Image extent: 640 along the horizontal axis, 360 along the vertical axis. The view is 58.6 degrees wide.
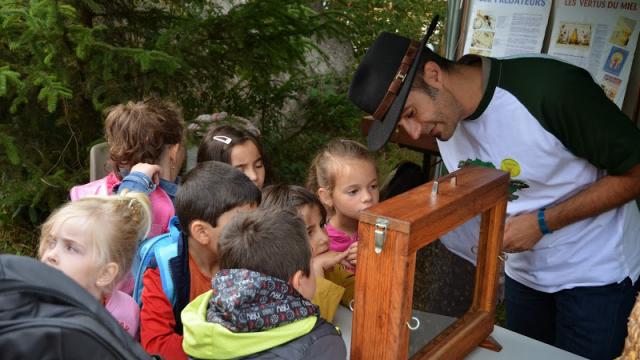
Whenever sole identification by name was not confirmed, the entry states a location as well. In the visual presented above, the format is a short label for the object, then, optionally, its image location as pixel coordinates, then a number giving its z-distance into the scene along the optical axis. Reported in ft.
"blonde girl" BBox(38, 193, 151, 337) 4.86
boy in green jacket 3.92
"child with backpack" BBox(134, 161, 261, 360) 5.35
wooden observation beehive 3.49
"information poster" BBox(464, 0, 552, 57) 10.78
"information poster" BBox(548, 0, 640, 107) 9.71
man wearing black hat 5.40
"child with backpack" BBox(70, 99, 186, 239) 7.88
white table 4.16
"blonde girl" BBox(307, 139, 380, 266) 7.32
